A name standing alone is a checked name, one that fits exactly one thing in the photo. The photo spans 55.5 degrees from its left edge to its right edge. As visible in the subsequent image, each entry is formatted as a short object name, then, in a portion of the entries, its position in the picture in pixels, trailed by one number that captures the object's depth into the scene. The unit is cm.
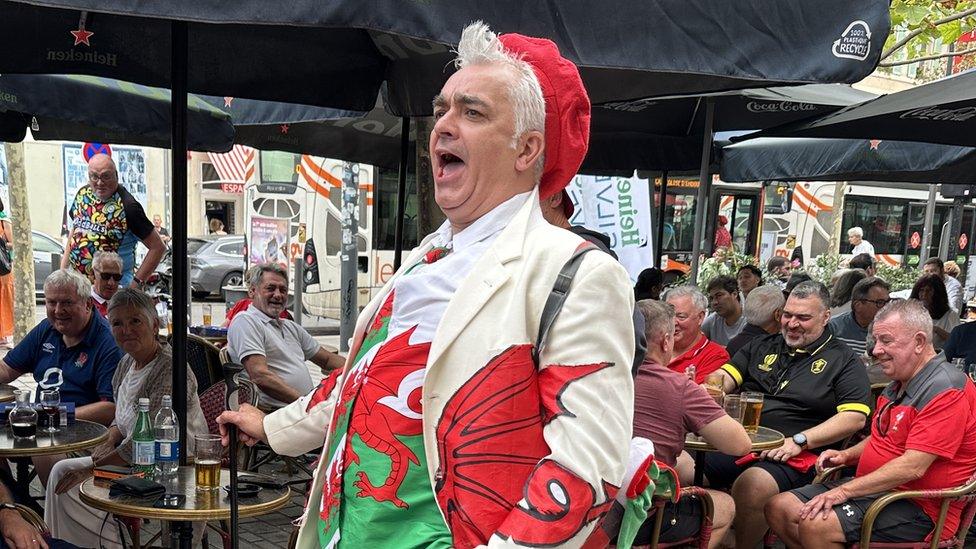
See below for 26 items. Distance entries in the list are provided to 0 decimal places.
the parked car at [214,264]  2127
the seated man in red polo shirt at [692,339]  543
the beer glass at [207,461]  327
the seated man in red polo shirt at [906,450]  403
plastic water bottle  346
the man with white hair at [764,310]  570
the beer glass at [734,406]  475
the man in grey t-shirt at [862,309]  711
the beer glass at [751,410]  470
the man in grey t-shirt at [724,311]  708
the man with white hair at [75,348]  489
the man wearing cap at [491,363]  143
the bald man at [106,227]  717
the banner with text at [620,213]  1041
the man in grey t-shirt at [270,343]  571
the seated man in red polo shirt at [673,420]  378
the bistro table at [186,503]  303
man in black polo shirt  477
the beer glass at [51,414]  416
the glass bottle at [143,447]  346
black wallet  317
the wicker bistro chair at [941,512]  398
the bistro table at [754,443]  431
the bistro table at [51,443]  382
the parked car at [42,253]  1983
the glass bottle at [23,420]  399
